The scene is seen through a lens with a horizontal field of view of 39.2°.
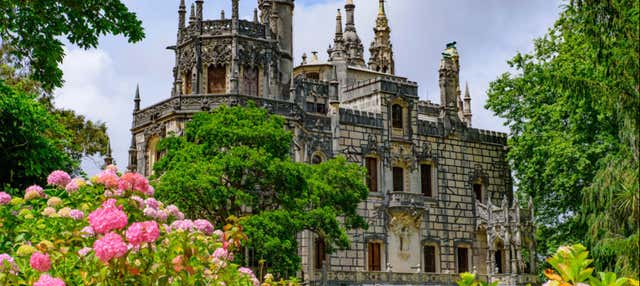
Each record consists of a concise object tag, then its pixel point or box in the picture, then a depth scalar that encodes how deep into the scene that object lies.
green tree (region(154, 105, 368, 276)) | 25.95
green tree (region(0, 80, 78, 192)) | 21.12
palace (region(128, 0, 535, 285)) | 35.22
